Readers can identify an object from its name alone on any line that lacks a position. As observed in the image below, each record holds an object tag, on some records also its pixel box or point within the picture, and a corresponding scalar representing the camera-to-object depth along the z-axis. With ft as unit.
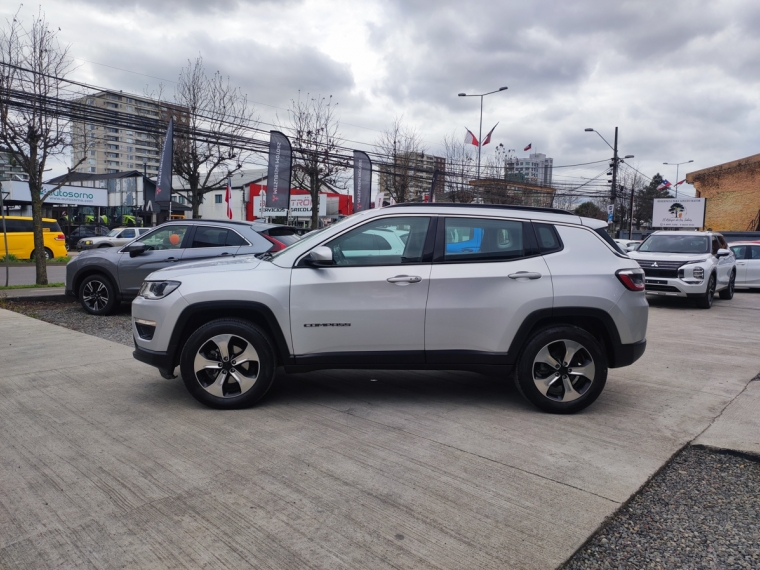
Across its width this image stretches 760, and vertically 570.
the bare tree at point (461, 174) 116.98
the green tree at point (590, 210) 215.72
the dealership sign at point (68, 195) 125.85
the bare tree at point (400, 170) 108.47
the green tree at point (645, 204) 248.52
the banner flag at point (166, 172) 58.54
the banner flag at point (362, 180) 84.79
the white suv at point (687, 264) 40.37
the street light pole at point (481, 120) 99.60
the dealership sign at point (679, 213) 129.18
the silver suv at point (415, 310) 15.61
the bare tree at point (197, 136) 76.84
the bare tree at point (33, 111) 40.32
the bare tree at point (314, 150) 94.70
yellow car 77.71
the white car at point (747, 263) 55.06
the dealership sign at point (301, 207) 143.64
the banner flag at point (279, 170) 73.15
